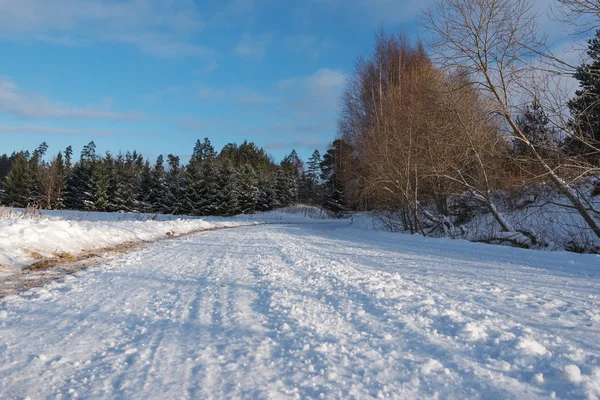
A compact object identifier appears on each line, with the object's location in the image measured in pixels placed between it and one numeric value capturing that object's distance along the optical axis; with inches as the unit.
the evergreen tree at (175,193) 1852.9
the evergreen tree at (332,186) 1771.4
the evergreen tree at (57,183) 1752.5
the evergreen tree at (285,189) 2161.7
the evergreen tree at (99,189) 1809.8
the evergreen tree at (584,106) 352.2
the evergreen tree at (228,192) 1797.5
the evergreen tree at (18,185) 1984.5
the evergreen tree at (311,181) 2470.5
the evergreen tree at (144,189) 1992.7
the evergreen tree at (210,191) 1788.3
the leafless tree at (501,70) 408.8
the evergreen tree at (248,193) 1898.7
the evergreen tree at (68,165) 2100.1
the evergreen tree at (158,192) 1942.7
